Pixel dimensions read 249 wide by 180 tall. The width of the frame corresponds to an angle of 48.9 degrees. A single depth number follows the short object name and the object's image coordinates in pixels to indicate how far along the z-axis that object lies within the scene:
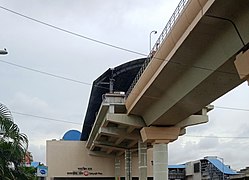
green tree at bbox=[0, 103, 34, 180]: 9.29
